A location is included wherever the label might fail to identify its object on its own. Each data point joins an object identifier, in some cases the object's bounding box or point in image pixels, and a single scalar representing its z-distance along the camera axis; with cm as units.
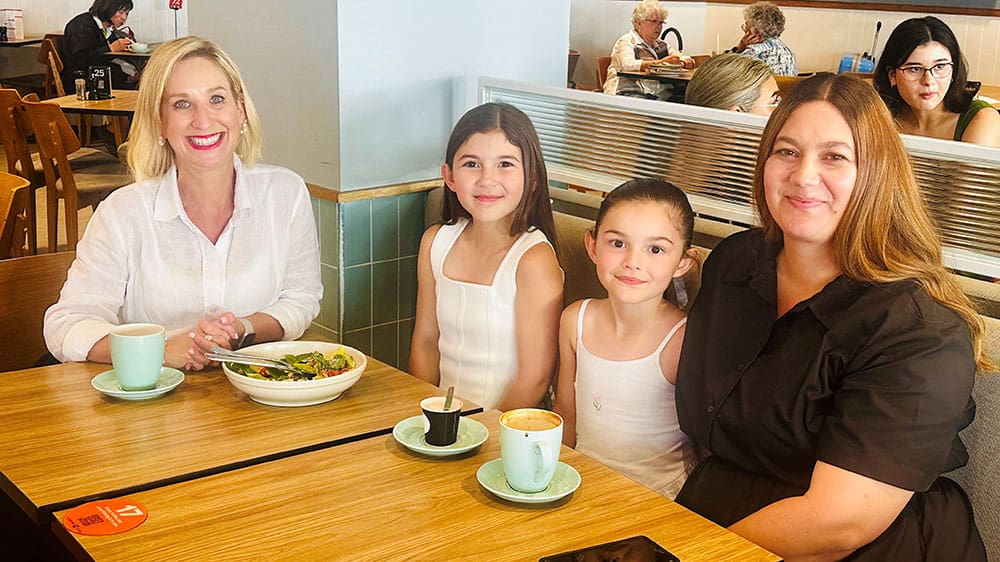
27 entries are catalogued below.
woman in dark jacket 823
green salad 188
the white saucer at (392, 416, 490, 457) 162
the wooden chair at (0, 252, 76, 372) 242
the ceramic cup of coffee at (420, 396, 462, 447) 162
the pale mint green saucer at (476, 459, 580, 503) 146
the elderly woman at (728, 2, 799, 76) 684
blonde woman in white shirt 221
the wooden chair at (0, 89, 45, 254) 545
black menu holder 604
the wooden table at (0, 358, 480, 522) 153
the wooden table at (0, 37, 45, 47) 905
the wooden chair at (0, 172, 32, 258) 292
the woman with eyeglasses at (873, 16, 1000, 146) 370
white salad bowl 180
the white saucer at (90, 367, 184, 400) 181
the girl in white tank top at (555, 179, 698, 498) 206
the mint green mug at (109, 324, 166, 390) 179
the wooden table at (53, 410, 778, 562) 135
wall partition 214
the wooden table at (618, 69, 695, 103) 657
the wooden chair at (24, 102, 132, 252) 510
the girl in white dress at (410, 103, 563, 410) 234
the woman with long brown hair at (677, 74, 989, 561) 163
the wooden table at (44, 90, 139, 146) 568
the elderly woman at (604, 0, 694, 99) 816
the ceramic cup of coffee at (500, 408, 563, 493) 145
